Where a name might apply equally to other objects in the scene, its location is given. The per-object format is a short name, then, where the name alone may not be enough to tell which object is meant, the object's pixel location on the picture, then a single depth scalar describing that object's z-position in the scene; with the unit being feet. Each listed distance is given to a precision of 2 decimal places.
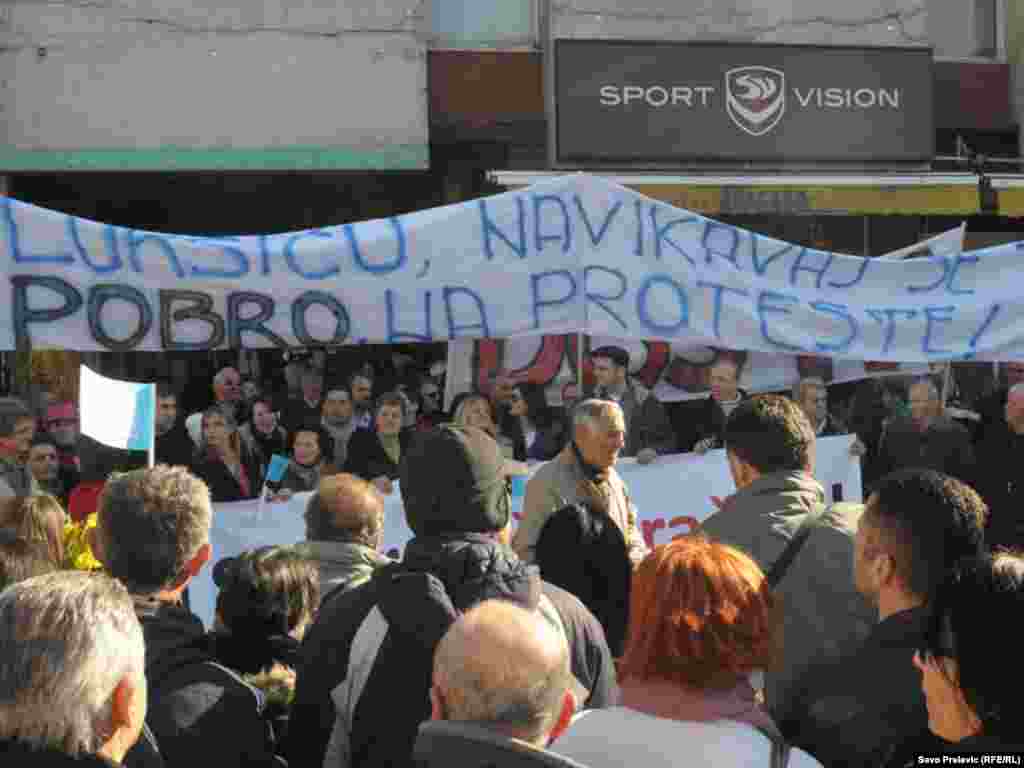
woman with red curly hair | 7.68
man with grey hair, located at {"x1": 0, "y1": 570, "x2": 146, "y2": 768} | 7.10
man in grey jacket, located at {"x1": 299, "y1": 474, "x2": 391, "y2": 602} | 12.50
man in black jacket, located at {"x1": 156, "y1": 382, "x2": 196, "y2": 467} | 22.63
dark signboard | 37.76
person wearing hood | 9.57
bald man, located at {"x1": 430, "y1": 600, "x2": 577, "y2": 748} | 7.16
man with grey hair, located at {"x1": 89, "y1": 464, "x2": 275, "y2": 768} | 9.32
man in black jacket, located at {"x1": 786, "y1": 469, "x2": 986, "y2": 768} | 8.82
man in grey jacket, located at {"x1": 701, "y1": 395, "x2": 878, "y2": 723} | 11.05
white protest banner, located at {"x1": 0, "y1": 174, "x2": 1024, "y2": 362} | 18.76
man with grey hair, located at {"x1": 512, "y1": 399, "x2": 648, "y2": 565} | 15.96
